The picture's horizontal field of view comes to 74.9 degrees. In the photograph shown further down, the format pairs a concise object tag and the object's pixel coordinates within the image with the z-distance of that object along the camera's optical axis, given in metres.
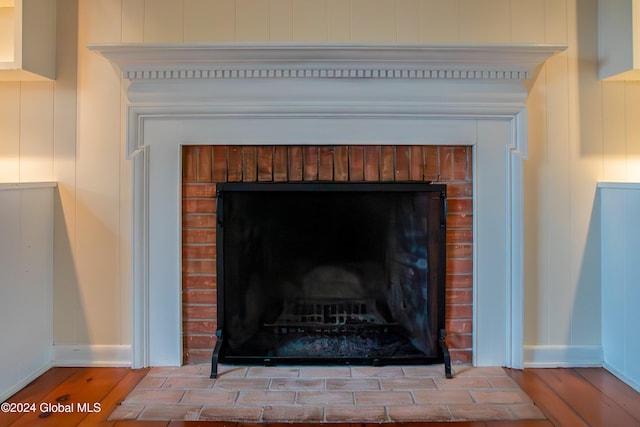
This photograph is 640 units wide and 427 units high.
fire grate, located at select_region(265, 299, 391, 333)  1.83
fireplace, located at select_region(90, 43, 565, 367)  1.72
